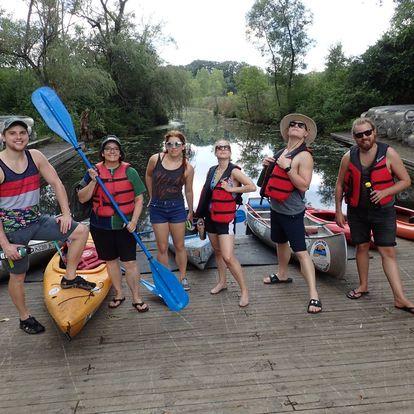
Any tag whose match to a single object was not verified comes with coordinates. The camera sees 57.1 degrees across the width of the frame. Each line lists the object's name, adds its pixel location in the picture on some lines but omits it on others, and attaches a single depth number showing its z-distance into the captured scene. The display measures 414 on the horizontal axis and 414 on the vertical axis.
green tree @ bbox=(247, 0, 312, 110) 26.41
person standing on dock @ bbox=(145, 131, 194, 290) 2.78
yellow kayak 2.45
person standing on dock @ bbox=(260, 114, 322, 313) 2.64
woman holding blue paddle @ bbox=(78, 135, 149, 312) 2.55
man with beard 2.55
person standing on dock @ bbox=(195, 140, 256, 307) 2.78
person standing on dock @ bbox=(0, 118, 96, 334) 2.24
